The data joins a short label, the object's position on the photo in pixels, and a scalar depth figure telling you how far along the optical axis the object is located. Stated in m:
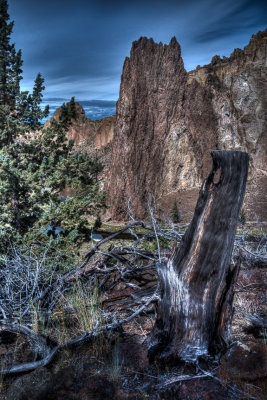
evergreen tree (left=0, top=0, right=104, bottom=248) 7.10
